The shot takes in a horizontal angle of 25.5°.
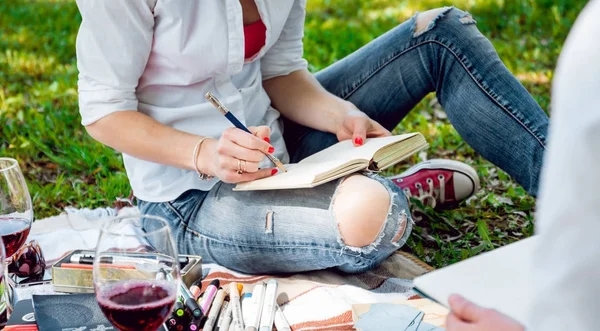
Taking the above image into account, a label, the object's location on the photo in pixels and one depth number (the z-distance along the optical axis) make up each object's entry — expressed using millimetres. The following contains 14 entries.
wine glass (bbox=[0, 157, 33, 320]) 1980
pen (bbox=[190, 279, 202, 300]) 2069
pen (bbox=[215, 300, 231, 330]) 1981
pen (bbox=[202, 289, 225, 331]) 1972
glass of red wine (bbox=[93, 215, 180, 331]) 1632
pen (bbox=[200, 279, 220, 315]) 2023
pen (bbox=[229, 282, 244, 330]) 1978
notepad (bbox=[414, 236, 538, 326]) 1637
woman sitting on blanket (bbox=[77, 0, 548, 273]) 2089
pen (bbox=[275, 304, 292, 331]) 1994
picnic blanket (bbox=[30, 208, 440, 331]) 2061
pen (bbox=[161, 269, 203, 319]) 1965
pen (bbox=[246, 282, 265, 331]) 1972
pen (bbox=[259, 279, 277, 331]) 1984
